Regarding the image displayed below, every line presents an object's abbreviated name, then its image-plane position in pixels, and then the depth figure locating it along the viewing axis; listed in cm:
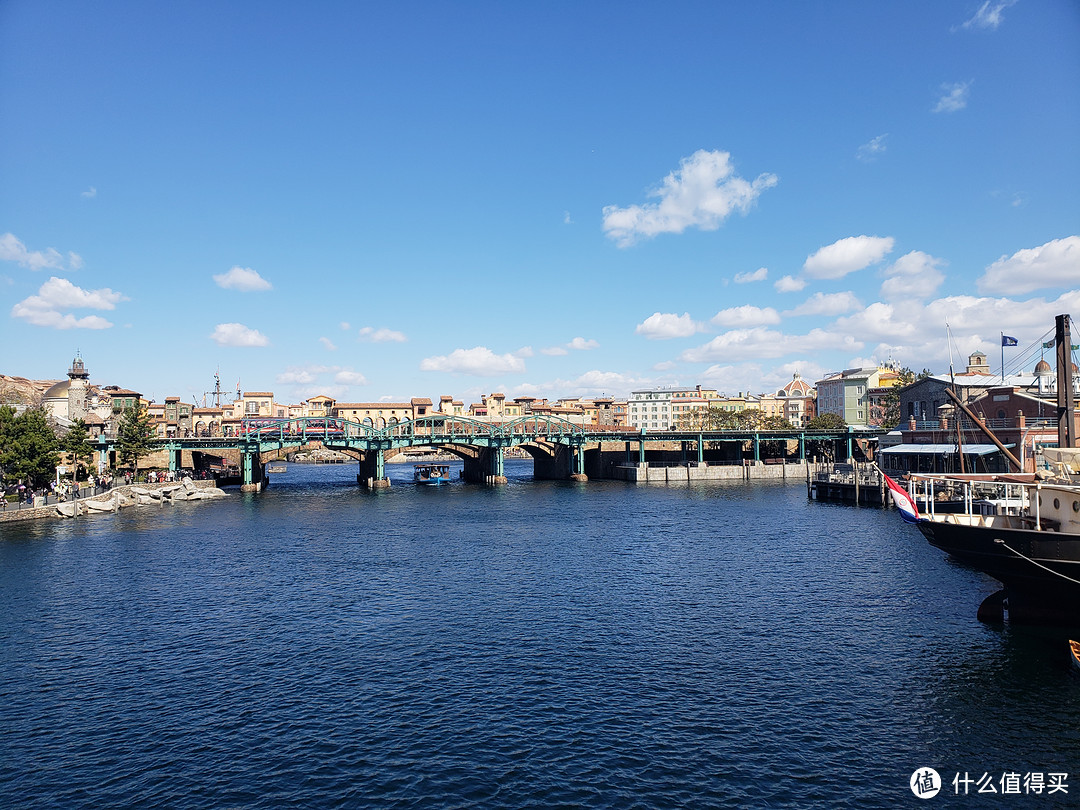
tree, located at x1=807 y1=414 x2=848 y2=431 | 16392
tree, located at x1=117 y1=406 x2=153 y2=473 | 10556
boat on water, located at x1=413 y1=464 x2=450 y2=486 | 13238
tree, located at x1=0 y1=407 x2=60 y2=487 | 7806
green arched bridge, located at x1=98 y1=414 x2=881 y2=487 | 11931
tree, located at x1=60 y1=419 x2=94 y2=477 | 8825
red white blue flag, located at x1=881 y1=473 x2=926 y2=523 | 3734
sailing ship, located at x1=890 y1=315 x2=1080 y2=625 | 3250
